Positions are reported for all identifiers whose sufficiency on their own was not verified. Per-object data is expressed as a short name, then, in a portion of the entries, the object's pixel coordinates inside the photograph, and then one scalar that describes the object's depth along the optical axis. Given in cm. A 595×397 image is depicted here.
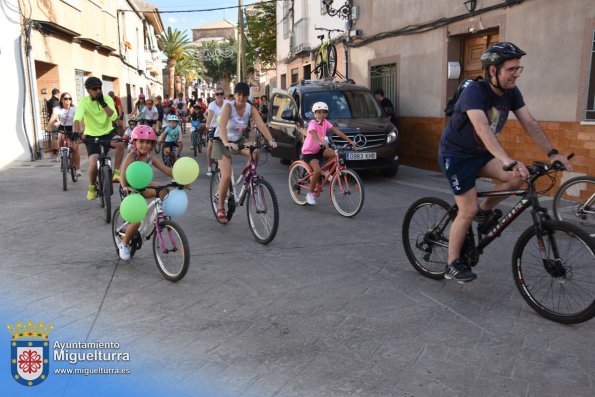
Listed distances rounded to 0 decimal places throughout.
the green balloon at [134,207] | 445
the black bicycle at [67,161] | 945
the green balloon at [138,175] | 445
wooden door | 1087
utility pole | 2889
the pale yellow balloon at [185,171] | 445
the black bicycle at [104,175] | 686
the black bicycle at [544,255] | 348
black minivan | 1023
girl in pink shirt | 739
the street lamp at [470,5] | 1035
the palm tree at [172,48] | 5194
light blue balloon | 451
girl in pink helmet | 468
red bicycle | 715
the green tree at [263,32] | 3055
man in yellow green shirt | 750
